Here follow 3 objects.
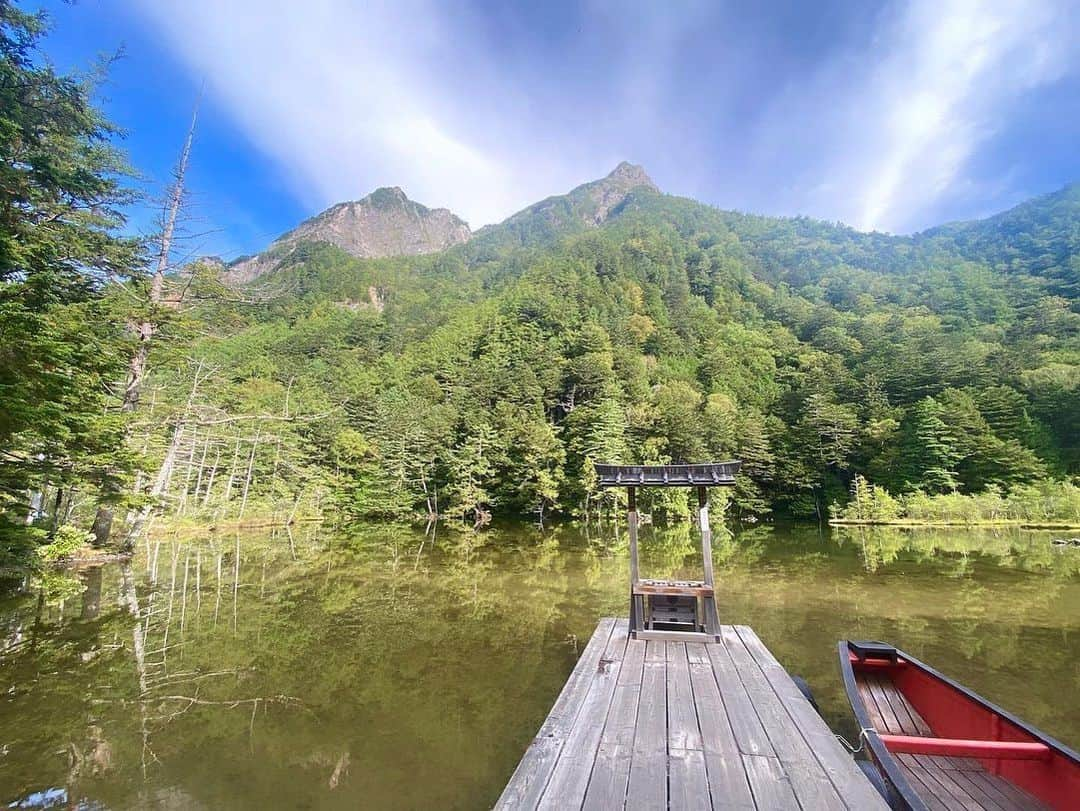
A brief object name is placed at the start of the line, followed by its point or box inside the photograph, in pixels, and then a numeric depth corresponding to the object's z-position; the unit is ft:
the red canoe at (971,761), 9.04
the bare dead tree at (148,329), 44.06
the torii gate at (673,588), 18.40
